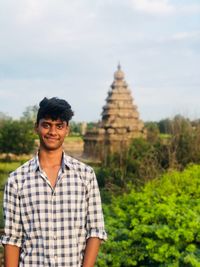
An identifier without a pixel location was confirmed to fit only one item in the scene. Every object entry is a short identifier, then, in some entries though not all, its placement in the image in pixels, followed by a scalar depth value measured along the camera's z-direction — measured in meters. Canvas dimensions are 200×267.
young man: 1.42
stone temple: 22.19
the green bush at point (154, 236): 3.33
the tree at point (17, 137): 21.62
